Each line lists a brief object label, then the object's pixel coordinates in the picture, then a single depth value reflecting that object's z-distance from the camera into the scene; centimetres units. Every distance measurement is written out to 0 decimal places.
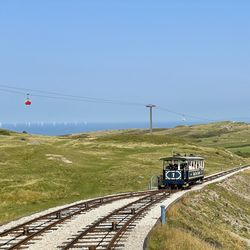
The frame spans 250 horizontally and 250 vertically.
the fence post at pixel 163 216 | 2803
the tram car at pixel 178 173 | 4988
